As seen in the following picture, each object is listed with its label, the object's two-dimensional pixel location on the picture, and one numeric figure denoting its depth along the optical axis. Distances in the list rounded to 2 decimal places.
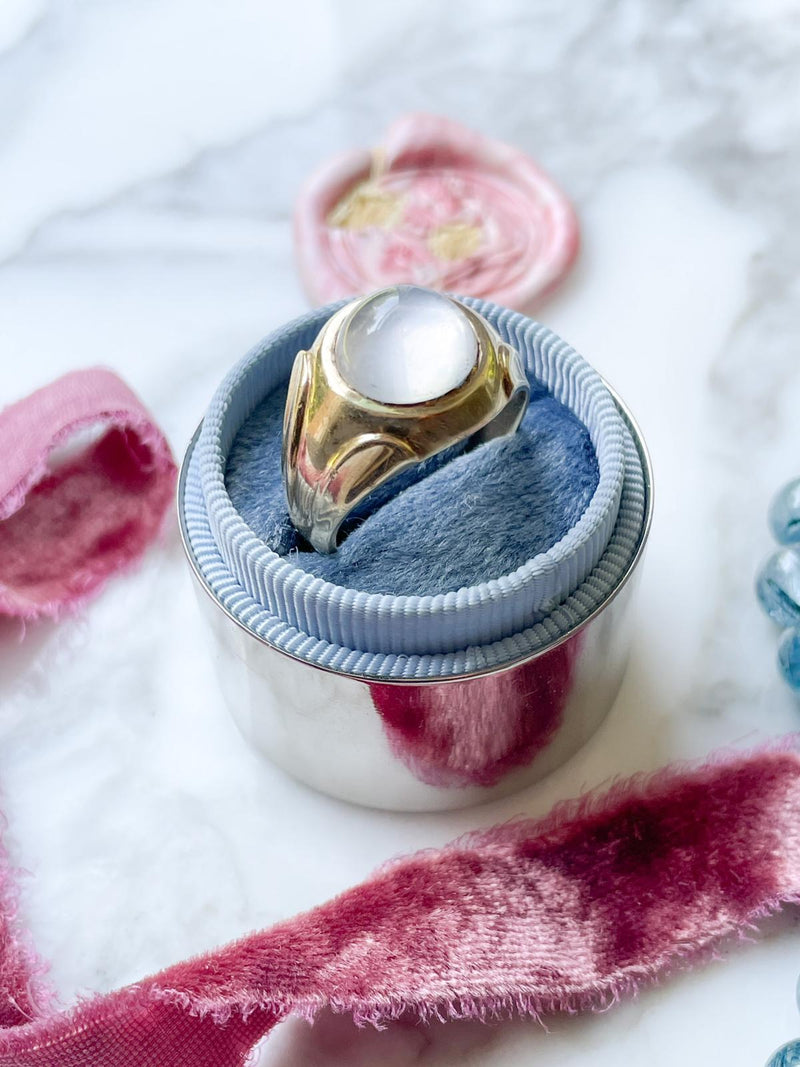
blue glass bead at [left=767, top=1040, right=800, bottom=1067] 0.15
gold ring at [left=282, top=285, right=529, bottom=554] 0.15
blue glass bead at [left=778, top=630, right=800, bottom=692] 0.17
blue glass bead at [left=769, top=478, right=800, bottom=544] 0.18
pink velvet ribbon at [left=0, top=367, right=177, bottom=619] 0.18
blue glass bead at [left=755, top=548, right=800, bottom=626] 0.17
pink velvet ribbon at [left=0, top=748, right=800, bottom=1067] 0.15
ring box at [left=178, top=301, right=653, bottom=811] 0.15
